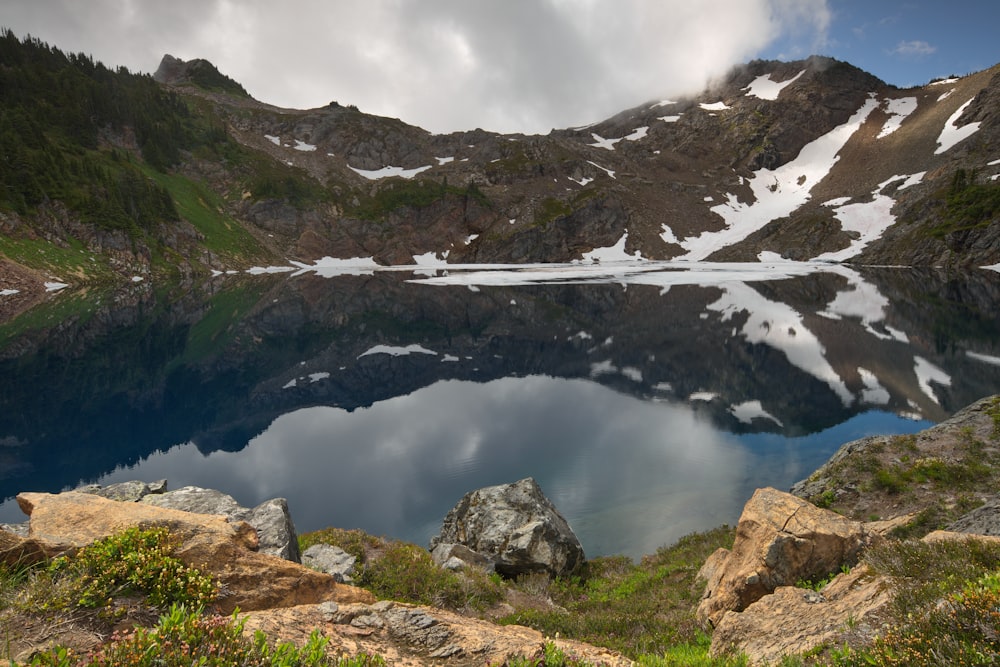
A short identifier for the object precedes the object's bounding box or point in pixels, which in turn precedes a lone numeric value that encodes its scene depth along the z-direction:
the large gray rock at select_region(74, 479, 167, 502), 14.22
